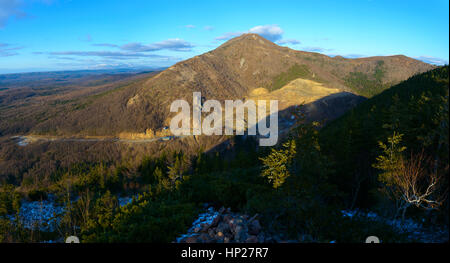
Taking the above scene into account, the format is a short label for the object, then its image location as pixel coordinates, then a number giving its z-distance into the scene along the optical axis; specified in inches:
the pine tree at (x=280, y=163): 608.6
